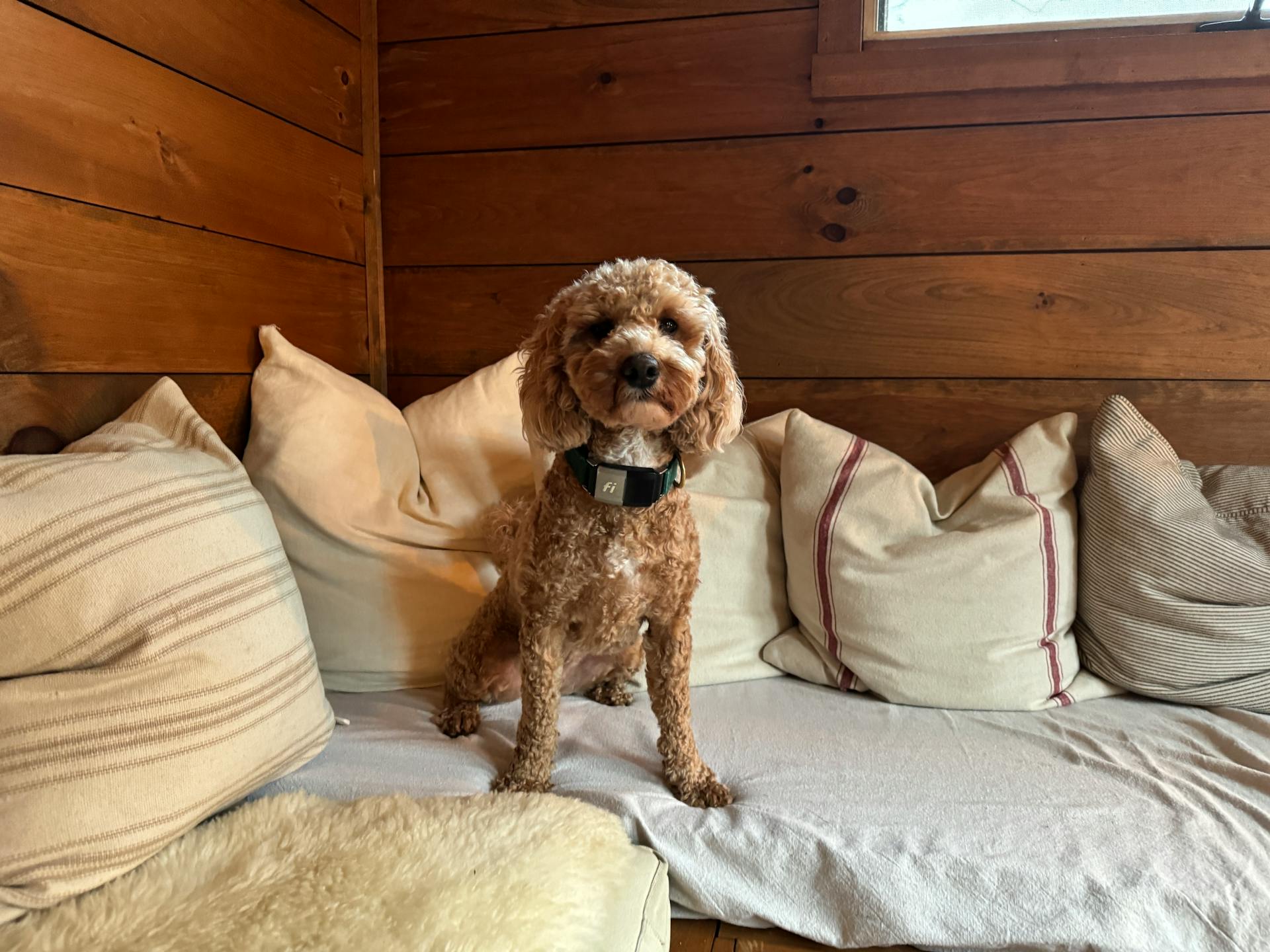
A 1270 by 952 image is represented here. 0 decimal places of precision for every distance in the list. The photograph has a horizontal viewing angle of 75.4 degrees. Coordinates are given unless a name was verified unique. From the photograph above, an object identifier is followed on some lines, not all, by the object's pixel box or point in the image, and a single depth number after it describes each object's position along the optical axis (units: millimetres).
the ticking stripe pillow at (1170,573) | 1374
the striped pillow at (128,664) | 895
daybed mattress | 980
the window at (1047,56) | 1514
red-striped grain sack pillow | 1438
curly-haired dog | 1100
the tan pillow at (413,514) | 1506
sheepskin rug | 830
